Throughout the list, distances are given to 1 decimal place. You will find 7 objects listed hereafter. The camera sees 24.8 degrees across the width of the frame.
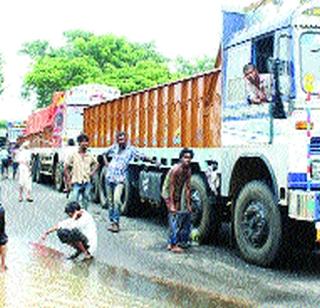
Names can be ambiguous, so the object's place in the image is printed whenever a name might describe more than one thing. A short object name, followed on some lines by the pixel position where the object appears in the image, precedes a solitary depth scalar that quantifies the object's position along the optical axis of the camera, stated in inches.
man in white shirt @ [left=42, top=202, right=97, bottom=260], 358.9
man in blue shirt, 459.8
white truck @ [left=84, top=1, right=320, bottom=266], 312.5
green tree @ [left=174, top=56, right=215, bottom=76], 2480.3
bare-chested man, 386.6
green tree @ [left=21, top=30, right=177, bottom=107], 1766.7
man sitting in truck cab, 331.6
